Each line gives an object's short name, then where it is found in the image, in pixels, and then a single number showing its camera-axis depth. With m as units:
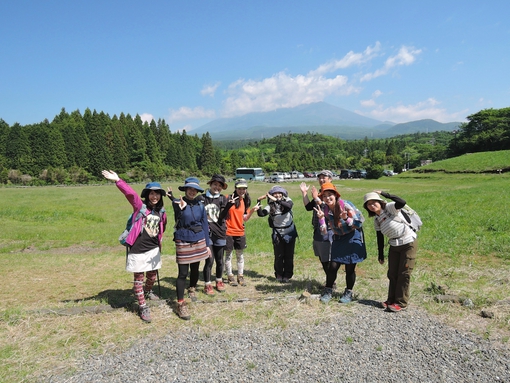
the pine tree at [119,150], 65.94
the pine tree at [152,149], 74.19
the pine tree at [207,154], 82.12
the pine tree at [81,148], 62.47
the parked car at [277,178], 55.61
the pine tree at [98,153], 62.16
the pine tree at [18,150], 55.91
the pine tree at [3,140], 55.02
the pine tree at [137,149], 70.19
